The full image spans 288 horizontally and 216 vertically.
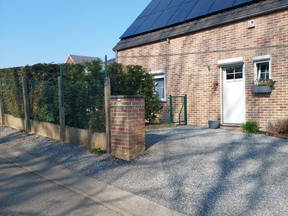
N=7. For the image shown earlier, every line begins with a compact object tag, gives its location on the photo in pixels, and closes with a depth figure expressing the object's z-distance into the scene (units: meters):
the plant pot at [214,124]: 9.70
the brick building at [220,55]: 8.34
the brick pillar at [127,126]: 5.50
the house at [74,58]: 43.01
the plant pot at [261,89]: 8.34
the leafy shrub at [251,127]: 8.49
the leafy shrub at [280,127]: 7.77
